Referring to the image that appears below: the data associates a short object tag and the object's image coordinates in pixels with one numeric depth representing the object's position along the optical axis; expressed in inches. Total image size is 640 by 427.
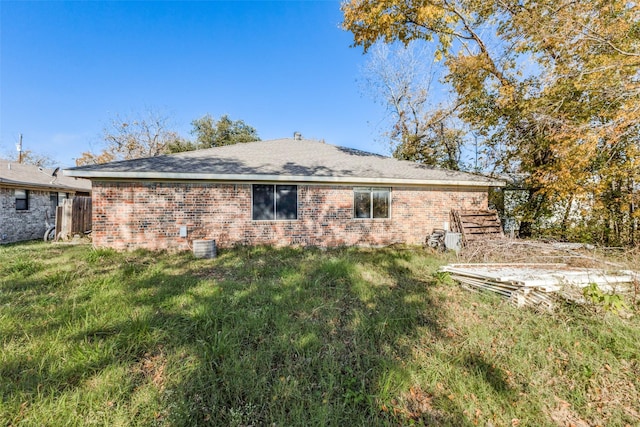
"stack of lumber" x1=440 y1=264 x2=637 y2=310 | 151.0
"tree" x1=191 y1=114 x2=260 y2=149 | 975.0
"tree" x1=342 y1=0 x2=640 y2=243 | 264.8
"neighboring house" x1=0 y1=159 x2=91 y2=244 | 398.9
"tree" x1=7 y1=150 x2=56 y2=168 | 1106.7
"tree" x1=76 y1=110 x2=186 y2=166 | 916.6
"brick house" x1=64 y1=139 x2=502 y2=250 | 299.3
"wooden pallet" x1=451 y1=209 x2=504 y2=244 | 348.8
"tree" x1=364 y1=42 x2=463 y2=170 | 594.5
